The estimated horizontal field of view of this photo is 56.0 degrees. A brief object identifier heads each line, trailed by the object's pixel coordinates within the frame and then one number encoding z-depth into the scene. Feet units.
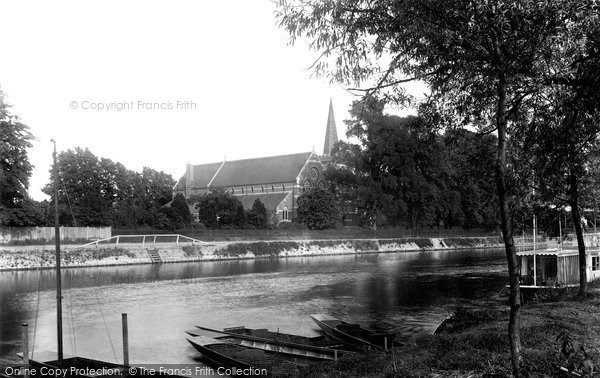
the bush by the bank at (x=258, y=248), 202.50
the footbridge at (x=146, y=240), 177.17
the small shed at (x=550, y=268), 92.27
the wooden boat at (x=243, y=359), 44.47
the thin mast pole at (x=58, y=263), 49.17
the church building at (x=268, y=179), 344.90
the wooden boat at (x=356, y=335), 53.06
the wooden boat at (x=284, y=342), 48.44
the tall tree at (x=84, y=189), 208.13
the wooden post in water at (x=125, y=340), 47.88
